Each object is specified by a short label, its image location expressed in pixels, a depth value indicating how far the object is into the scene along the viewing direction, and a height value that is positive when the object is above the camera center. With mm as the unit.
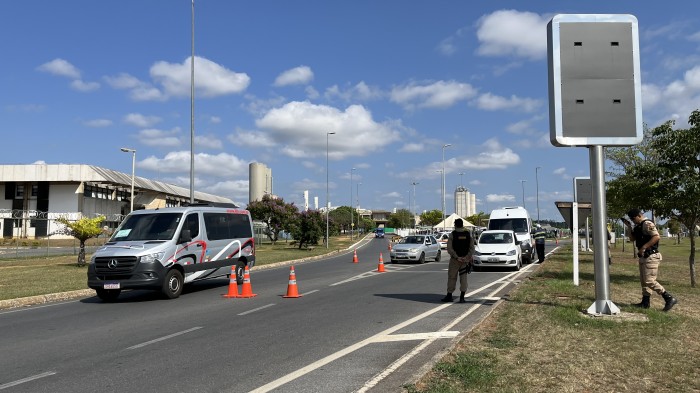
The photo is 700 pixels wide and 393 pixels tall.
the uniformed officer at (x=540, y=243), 26297 -739
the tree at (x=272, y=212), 58000 +1685
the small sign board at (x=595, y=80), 9297 +2495
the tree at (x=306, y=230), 42812 -183
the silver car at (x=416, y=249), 27094 -1099
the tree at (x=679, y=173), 13883 +1419
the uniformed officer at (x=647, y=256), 9312 -489
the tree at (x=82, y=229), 23922 -55
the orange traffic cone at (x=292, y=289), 13073 -1456
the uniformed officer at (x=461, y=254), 11453 -548
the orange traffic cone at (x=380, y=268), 21506 -1581
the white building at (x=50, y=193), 61750 +4049
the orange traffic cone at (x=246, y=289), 13430 -1493
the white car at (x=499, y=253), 20891 -969
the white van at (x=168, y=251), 12641 -580
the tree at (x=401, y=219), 146125 +2311
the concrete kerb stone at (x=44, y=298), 12723 -1741
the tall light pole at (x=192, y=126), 24062 +4454
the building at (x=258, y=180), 135875 +11949
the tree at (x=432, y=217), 135000 +2575
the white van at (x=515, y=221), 27406 +331
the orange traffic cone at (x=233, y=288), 13555 -1482
